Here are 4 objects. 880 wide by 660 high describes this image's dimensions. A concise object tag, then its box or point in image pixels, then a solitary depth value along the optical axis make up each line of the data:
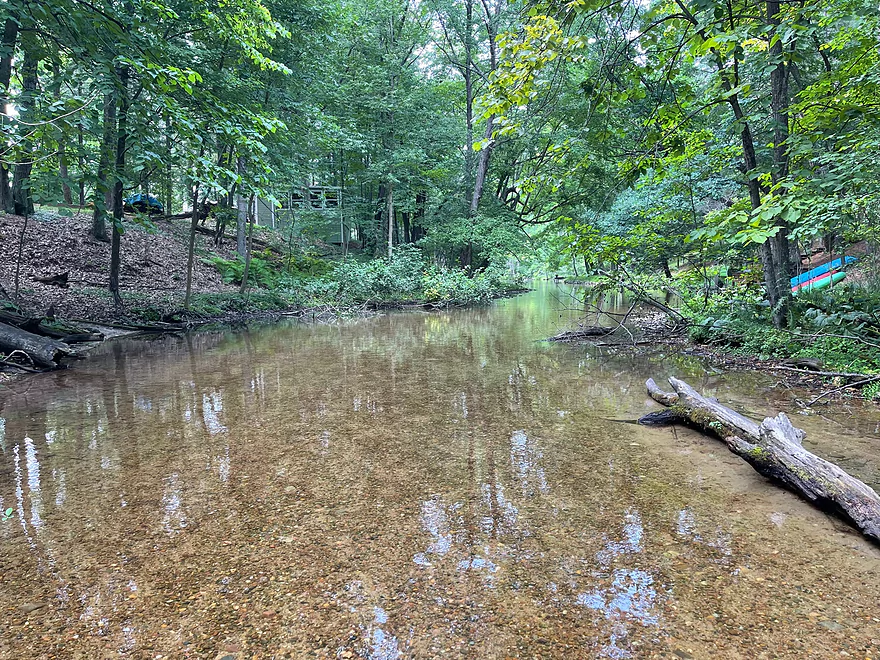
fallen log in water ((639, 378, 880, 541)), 2.55
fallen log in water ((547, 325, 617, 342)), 9.49
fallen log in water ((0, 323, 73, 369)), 6.55
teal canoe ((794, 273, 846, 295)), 10.17
